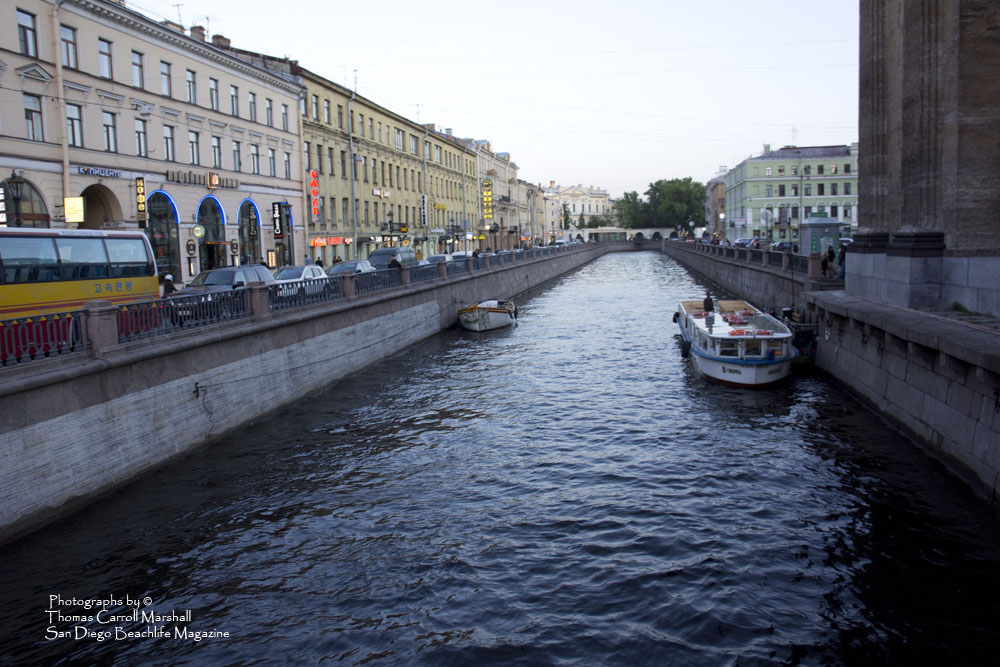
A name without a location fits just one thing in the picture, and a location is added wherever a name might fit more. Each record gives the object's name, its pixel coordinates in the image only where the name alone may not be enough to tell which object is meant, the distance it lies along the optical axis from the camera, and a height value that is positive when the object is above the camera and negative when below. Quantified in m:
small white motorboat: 32.78 -2.72
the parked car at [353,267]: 30.70 -0.47
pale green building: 99.50 +7.48
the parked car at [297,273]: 27.28 -0.56
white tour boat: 19.53 -2.79
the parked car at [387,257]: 35.97 -0.13
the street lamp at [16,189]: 25.27 +2.47
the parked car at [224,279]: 21.09 -0.55
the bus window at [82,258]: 16.38 +0.13
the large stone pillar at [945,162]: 14.63 +1.48
